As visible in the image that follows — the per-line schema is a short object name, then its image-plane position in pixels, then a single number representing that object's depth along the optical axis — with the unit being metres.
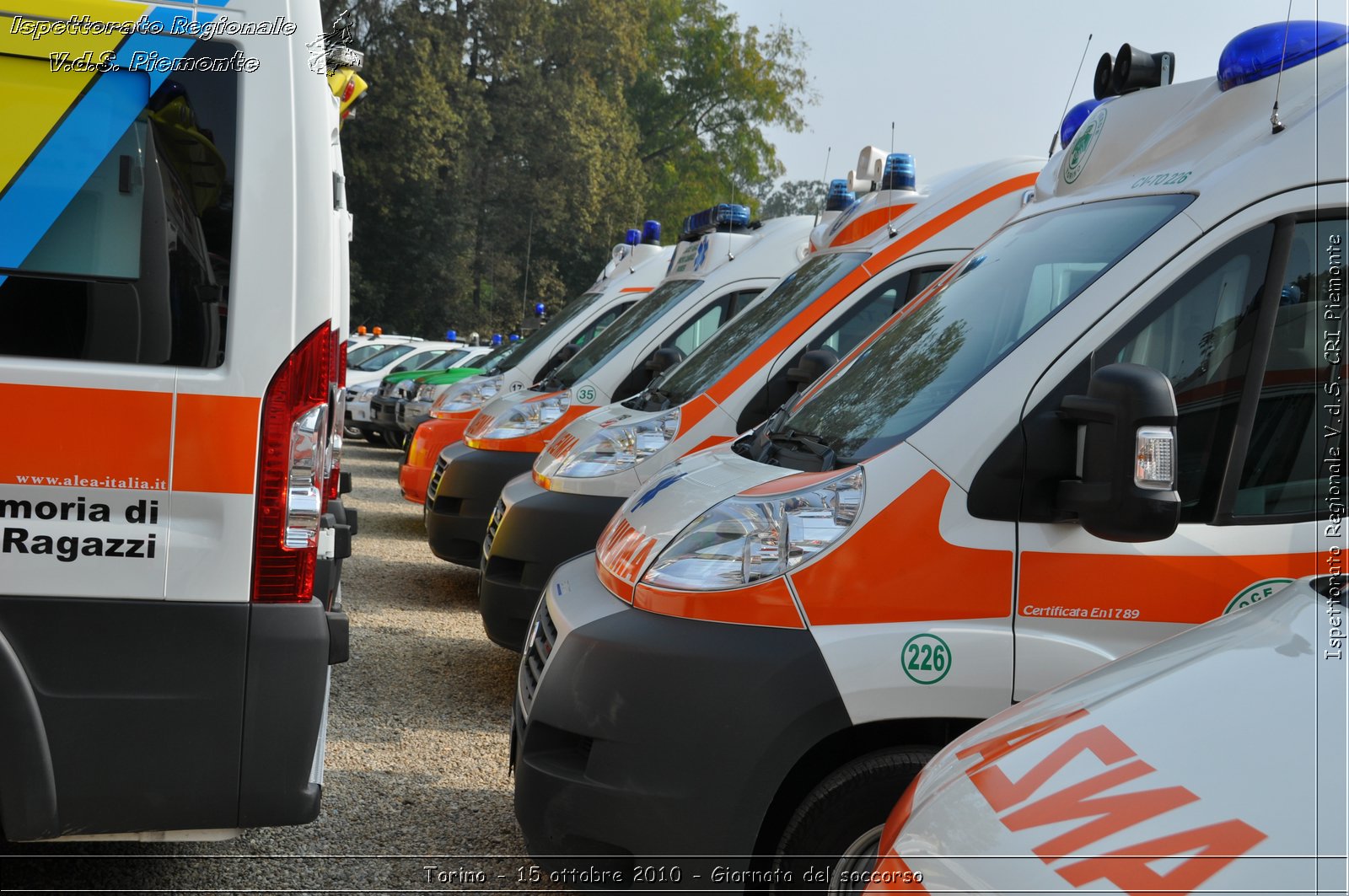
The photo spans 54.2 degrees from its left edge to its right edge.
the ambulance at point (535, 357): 10.28
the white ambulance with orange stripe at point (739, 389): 5.71
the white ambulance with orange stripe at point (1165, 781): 1.52
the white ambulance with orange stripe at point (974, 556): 2.95
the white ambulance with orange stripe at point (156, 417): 2.94
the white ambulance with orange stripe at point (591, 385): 7.79
